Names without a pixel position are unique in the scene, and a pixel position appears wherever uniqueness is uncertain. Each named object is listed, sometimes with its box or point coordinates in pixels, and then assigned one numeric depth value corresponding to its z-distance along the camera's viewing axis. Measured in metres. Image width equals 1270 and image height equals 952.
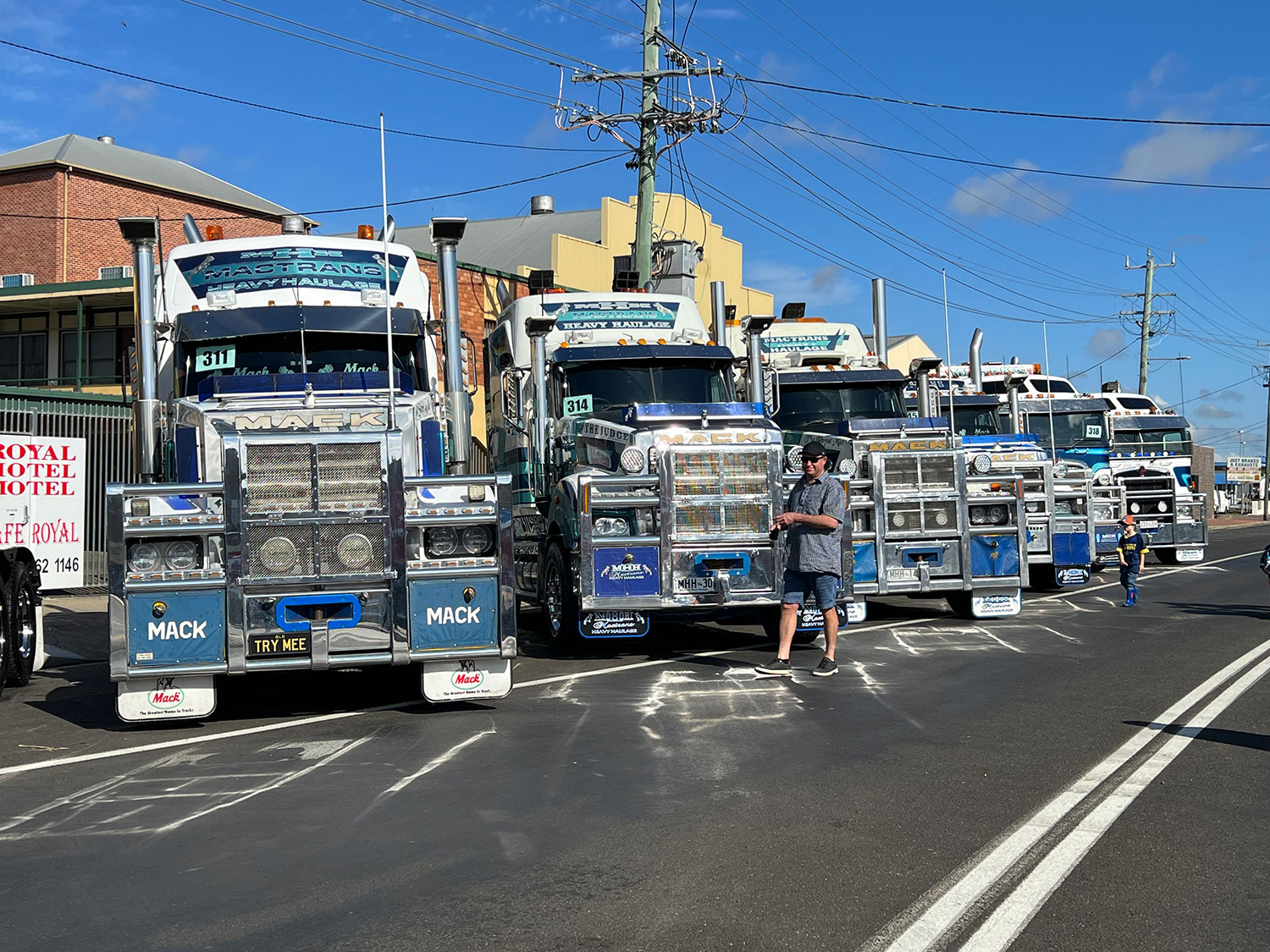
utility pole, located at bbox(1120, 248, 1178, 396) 64.94
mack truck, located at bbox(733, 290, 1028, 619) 15.32
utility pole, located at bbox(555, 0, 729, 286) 26.66
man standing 11.45
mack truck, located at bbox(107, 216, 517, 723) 9.07
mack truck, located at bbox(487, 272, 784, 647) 12.55
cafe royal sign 13.13
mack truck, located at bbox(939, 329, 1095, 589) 19.70
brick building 35.71
